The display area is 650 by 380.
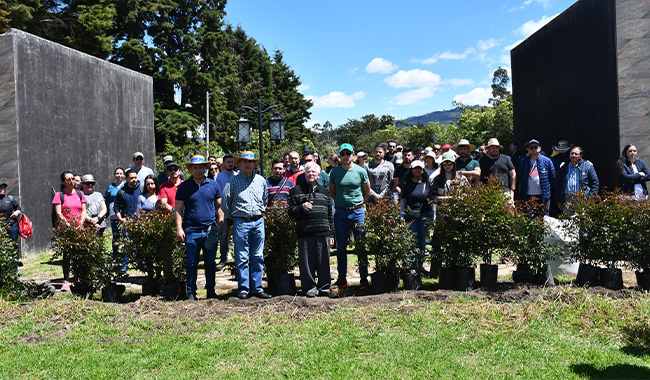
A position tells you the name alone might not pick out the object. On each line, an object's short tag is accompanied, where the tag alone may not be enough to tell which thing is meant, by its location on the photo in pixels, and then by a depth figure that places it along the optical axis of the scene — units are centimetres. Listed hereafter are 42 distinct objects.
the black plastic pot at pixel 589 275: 624
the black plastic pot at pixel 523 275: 633
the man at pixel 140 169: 995
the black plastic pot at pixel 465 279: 630
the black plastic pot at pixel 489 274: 639
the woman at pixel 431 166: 855
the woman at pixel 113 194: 909
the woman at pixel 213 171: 1055
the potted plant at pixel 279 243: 682
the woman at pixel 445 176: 782
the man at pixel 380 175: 958
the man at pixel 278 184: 775
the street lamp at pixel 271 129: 1491
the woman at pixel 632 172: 854
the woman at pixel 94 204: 859
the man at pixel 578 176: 839
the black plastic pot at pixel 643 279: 610
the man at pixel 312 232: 656
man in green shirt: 715
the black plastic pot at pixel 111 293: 670
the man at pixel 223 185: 900
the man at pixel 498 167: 897
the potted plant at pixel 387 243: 643
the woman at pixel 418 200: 769
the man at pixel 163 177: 942
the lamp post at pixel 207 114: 3609
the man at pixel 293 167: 897
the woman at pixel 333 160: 1114
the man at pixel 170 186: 848
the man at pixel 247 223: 645
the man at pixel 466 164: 849
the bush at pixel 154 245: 663
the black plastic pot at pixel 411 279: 649
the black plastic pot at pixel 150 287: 677
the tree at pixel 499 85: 8675
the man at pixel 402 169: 953
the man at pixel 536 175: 873
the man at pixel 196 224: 664
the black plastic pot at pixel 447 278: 644
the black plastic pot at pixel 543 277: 627
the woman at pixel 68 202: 778
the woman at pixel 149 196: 841
